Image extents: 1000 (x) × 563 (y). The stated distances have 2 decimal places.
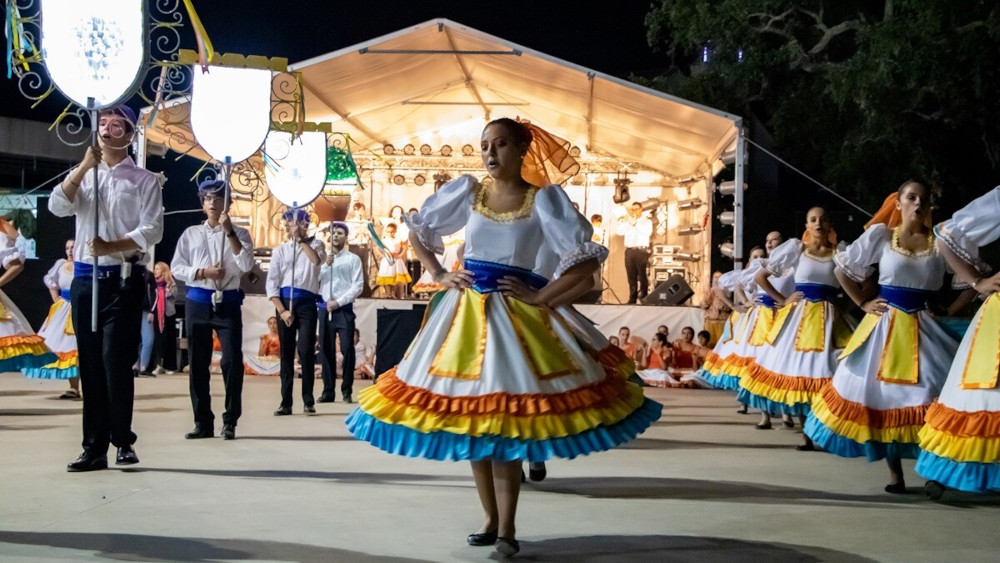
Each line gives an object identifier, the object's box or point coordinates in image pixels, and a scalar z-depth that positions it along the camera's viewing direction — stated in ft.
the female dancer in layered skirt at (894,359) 22.11
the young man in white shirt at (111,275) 21.40
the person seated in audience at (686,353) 54.90
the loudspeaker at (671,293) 59.79
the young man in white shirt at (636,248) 69.62
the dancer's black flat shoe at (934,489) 20.88
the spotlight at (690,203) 69.56
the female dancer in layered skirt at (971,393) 18.61
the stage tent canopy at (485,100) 57.47
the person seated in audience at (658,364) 54.03
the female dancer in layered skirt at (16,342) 33.19
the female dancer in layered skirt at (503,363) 15.31
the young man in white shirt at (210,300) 27.94
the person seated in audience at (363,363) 55.62
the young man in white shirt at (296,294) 35.88
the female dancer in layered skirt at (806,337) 29.25
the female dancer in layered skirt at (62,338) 37.65
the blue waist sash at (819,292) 29.86
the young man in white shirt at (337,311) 40.42
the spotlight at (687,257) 69.03
